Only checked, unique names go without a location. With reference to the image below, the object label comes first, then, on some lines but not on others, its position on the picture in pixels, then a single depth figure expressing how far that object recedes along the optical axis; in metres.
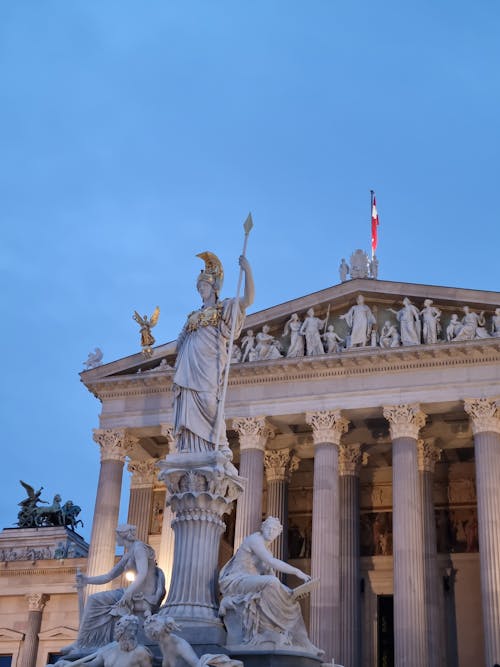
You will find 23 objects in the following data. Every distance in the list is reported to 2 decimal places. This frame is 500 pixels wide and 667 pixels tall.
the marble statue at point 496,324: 33.69
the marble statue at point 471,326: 33.81
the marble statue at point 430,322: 34.28
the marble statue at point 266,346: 36.16
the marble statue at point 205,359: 13.28
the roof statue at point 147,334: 37.94
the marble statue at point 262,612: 11.68
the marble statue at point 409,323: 34.47
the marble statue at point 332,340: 35.56
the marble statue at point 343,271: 37.75
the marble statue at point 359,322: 35.19
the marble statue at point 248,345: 36.44
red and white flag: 41.69
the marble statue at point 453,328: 34.19
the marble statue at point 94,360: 39.12
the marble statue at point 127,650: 10.42
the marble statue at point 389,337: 34.66
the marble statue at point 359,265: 37.72
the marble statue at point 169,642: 10.37
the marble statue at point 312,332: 35.61
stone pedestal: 12.41
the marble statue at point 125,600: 12.39
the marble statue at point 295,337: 35.91
